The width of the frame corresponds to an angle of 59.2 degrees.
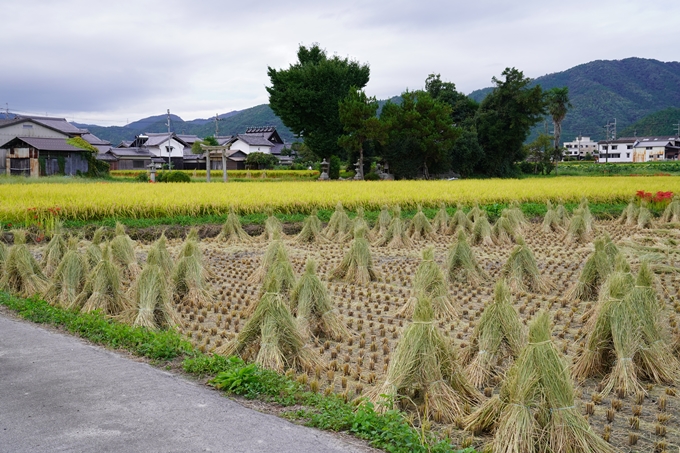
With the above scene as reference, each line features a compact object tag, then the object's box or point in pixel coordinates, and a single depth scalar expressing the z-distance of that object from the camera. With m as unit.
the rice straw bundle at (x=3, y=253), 9.63
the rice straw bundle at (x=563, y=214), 16.77
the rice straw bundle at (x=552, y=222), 15.96
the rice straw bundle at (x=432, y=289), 7.39
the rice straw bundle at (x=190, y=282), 8.35
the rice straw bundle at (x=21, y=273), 8.61
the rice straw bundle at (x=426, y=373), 4.51
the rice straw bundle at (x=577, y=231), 13.99
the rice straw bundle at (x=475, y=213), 14.53
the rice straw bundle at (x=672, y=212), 16.70
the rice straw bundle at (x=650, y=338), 5.21
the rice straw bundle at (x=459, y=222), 15.16
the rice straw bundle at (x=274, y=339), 5.52
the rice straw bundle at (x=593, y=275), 8.21
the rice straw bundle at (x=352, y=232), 13.42
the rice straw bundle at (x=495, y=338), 5.29
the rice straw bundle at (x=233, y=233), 14.12
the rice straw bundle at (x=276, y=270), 7.31
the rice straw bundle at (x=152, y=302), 6.93
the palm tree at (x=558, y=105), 54.78
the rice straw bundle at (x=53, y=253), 9.83
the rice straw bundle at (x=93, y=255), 8.84
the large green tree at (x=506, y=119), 42.00
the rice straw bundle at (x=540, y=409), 3.74
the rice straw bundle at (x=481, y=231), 13.55
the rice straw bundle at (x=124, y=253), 9.62
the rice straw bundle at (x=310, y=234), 14.00
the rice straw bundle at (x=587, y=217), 14.74
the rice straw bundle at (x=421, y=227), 14.68
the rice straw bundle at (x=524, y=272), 8.88
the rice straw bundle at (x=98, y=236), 9.39
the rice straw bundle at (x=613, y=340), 5.14
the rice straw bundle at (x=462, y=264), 9.38
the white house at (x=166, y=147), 69.00
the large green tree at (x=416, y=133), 37.03
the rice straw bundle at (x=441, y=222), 15.47
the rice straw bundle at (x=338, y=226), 14.19
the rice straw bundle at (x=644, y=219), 16.53
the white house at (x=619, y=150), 86.38
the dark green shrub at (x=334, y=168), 42.04
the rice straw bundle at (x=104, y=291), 7.37
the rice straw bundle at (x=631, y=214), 17.06
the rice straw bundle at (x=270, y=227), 14.10
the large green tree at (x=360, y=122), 36.38
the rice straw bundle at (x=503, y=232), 13.75
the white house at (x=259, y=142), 70.78
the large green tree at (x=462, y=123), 41.59
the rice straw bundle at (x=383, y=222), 14.59
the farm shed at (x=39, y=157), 36.88
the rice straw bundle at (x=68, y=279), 7.90
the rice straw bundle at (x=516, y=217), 15.34
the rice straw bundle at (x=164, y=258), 9.05
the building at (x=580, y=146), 106.62
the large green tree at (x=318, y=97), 42.31
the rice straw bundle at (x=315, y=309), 6.61
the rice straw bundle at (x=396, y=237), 13.36
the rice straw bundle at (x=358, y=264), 9.70
